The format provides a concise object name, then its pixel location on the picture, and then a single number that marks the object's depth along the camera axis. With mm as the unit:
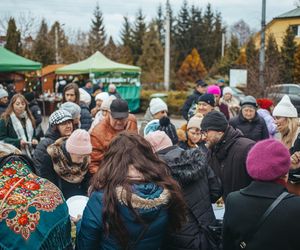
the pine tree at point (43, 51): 33938
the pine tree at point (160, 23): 50312
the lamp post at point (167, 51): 27812
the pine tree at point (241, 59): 32338
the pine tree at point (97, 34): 41497
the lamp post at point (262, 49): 13668
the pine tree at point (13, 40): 31250
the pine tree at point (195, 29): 51688
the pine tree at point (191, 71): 37009
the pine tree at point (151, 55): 41375
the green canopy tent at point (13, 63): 14188
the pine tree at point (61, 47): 39000
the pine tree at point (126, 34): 48784
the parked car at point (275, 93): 12992
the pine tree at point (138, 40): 47719
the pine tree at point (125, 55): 42094
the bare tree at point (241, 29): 69562
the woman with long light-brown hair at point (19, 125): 6465
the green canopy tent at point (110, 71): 20797
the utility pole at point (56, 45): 36406
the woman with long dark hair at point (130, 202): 2533
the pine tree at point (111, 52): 40938
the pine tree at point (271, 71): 14469
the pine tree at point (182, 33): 50688
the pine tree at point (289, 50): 29594
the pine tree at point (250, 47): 31383
